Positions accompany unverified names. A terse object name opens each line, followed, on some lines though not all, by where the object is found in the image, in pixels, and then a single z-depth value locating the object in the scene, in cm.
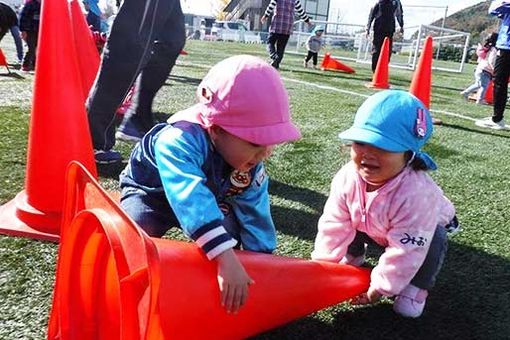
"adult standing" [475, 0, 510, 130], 501
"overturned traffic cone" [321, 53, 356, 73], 1304
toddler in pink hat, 130
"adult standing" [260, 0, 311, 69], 1007
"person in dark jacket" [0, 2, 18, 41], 807
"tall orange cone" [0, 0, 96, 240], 204
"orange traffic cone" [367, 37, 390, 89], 858
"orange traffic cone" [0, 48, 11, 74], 698
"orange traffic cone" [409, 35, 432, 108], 473
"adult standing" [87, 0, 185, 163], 262
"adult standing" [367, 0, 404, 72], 921
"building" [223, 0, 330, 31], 5306
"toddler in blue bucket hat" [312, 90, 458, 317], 165
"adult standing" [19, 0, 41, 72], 815
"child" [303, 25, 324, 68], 1299
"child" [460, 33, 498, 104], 812
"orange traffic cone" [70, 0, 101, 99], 380
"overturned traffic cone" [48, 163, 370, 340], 109
